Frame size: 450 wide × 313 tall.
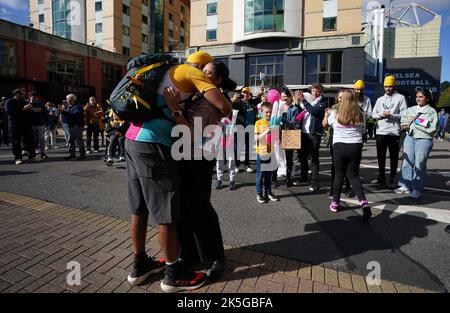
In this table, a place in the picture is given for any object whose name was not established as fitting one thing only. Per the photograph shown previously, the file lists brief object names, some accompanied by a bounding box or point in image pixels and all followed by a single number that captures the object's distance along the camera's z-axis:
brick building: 24.19
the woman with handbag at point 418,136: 4.93
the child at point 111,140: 7.71
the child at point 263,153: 4.68
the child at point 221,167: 5.55
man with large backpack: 2.10
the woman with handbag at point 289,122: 5.88
